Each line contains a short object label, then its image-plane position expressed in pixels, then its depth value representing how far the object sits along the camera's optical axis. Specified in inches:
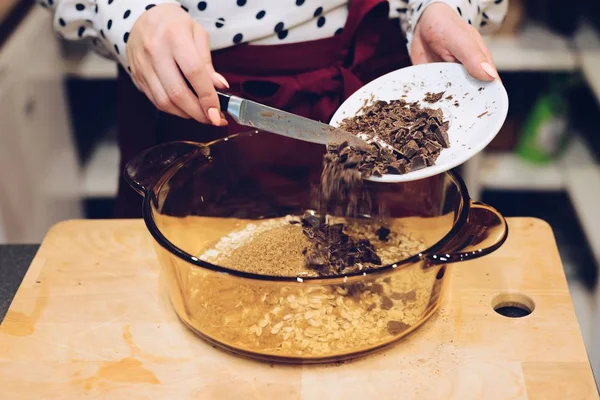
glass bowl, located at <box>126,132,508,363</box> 26.4
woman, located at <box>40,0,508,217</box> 32.1
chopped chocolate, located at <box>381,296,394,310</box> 27.4
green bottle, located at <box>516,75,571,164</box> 65.3
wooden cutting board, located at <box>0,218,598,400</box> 25.9
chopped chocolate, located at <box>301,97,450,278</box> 29.9
